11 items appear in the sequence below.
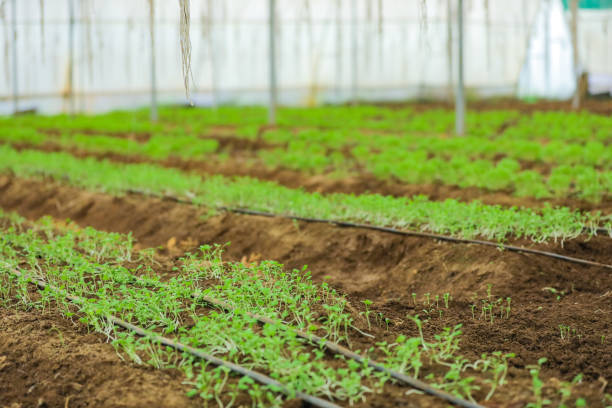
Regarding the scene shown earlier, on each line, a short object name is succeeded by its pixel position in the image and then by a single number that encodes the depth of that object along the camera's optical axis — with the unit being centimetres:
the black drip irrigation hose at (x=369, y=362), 362
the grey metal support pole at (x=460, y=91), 1290
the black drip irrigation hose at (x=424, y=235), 624
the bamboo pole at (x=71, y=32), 2228
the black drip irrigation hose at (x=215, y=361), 360
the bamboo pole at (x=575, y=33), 1720
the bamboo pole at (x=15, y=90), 2477
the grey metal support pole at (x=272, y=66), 1669
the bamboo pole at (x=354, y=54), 2555
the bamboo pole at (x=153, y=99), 1852
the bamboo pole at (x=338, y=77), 2736
